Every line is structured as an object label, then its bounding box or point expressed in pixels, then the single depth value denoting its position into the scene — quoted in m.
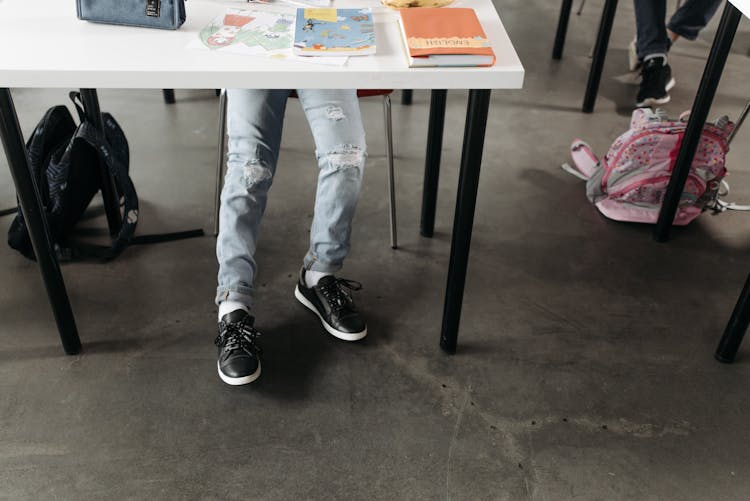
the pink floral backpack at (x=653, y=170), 2.04
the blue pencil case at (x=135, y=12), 1.25
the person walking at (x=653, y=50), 2.75
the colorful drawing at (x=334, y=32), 1.23
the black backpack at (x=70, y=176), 1.78
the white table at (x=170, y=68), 1.17
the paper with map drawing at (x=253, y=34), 1.23
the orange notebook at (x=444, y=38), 1.20
